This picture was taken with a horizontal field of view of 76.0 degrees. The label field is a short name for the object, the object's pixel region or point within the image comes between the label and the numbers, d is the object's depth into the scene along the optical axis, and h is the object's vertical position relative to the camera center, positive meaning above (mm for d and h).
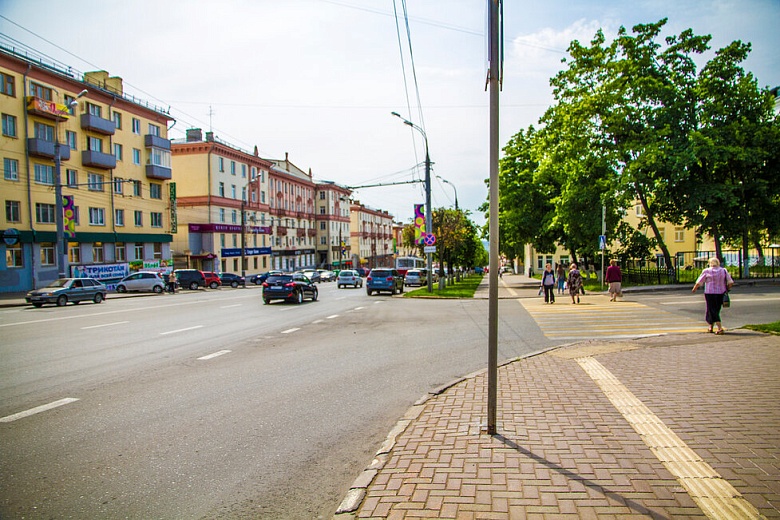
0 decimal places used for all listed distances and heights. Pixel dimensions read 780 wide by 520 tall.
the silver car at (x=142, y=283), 36750 -1433
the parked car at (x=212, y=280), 46844 -1732
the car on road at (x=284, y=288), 24312 -1365
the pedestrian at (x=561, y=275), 27394 -1162
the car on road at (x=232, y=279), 49656 -1776
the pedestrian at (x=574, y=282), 20953 -1199
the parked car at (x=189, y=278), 43781 -1429
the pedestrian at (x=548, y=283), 22016 -1278
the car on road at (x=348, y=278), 45309 -1808
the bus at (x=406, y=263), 60688 -673
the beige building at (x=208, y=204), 54781 +6494
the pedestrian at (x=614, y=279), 20406 -1078
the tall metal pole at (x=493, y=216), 4715 +371
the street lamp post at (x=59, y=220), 28781 +2607
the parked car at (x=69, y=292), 24241 -1414
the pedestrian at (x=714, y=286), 10469 -751
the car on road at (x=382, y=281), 32375 -1504
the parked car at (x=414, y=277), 45562 -1881
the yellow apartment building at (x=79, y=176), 33062 +6909
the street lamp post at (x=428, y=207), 29203 +2913
